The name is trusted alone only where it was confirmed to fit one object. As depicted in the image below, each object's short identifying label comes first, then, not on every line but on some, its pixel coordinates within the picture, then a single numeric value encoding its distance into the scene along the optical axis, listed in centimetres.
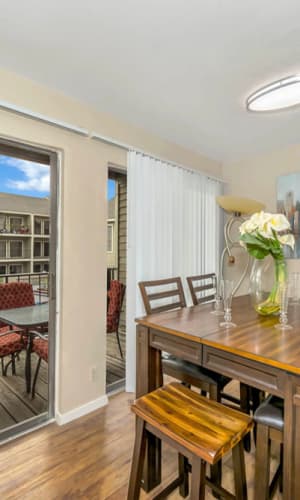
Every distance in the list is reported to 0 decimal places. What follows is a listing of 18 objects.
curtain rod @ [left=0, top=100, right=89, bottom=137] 178
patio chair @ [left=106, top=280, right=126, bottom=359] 297
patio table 215
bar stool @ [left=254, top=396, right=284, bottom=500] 118
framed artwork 302
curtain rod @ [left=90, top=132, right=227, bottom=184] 229
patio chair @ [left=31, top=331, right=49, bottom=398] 219
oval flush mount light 185
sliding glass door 201
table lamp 262
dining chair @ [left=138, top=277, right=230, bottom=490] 160
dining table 107
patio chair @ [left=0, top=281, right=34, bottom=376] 205
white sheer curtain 254
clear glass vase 176
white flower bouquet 165
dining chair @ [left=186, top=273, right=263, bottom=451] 182
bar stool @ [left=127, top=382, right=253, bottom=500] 107
